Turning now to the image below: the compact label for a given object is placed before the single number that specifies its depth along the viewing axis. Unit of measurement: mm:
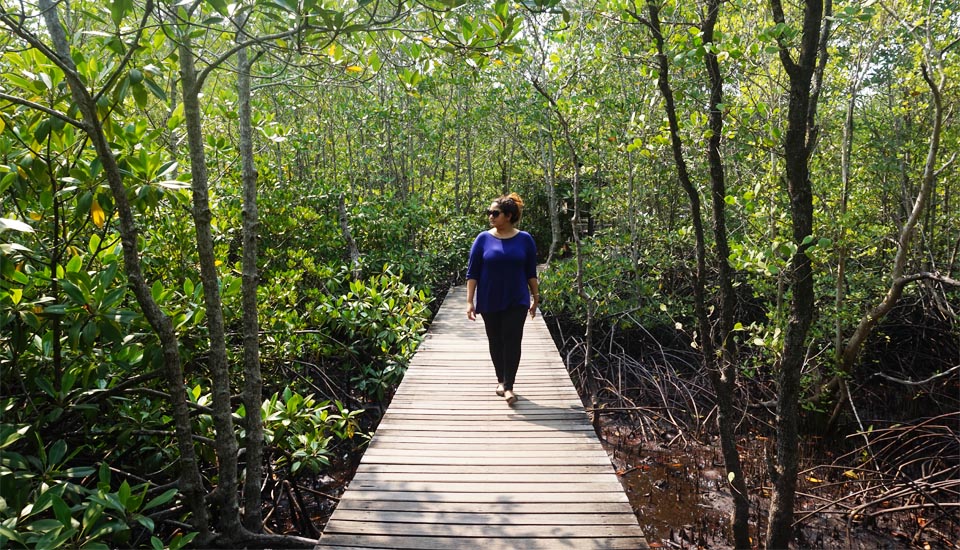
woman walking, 3588
